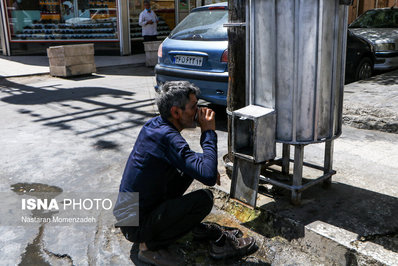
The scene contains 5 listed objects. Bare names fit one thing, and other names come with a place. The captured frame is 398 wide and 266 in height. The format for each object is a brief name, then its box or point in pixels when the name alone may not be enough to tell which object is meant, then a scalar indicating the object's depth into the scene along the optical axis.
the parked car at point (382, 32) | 9.35
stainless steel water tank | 2.79
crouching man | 2.61
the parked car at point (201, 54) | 5.53
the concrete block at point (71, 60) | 9.91
